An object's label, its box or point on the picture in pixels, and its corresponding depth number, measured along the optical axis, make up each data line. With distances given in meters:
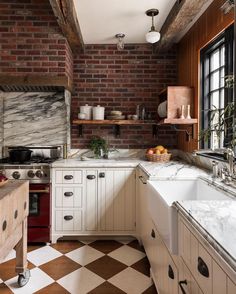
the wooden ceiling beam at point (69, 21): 2.14
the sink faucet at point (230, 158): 1.59
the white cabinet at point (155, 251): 1.38
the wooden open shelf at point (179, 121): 2.71
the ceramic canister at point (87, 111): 3.28
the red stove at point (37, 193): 2.71
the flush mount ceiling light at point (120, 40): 3.05
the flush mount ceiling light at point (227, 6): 1.60
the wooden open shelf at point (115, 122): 3.20
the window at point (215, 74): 2.10
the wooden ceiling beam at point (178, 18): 2.05
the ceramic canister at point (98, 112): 3.23
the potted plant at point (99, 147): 3.30
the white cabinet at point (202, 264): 0.69
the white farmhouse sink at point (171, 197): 1.20
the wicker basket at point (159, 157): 2.93
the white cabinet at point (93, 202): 2.78
